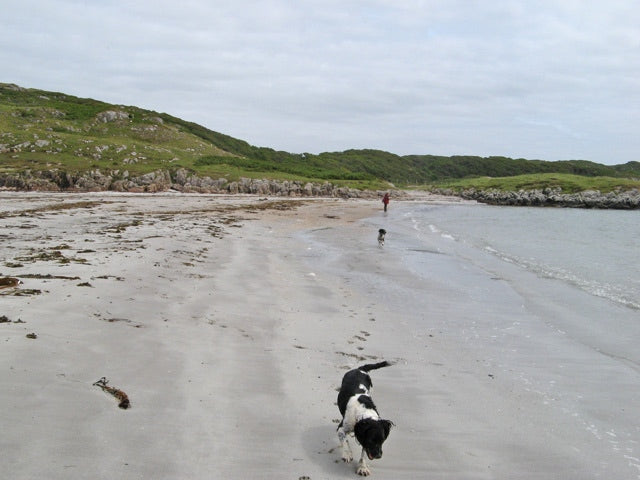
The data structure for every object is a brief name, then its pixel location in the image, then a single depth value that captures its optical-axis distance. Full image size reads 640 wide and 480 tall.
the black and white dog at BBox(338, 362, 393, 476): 4.50
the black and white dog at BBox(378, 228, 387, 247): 24.42
